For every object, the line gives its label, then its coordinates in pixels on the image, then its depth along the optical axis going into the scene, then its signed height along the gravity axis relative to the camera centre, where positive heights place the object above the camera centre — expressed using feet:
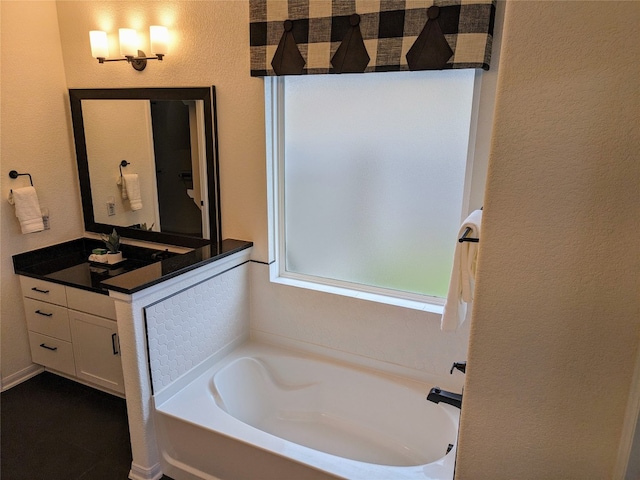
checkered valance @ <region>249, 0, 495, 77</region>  5.94 +1.58
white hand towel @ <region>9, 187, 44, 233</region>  8.61 -1.45
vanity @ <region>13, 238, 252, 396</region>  8.21 -3.31
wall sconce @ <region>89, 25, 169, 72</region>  7.90 +1.71
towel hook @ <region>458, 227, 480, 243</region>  4.15 -0.90
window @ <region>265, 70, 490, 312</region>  6.98 -0.64
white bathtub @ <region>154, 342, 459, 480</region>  6.05 -4.54
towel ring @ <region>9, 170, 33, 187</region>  8.58 -0.76
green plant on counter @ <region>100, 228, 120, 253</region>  9.37 -2.25
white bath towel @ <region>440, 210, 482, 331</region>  4.36 -1.39
